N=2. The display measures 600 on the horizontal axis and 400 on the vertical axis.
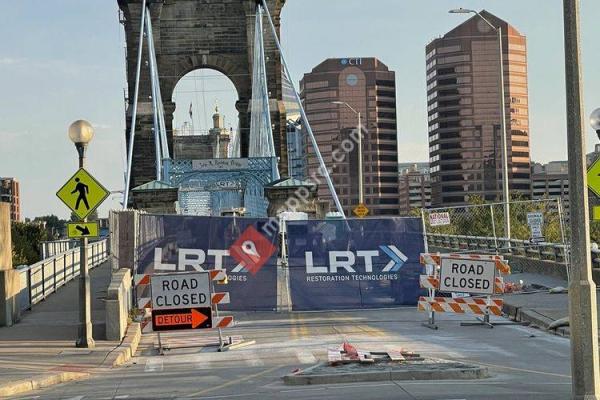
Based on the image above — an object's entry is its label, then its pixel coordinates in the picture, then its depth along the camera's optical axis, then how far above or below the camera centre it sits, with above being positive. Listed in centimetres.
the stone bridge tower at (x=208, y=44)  7831 +1427
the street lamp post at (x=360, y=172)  5484 +335
